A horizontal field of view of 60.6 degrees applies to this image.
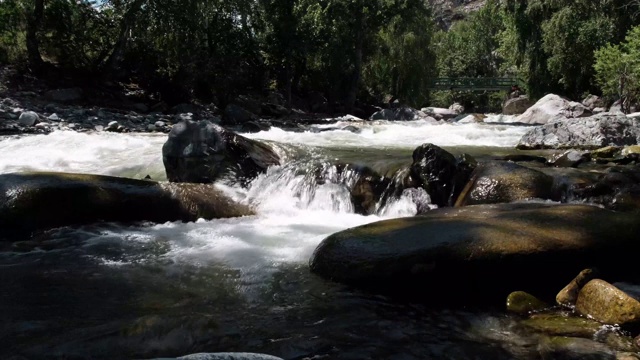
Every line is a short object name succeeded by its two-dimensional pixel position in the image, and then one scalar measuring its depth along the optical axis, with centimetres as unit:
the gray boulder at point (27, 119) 1595
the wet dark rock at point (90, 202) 602
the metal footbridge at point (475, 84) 4294
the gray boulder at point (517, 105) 3173
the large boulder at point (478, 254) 423
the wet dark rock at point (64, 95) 2040
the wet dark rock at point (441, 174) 730
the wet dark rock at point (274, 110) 2476
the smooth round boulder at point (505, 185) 666
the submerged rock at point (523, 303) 395
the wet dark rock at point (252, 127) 1778
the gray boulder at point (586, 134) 1219
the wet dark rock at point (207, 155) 835
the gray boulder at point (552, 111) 2181
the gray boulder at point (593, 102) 2520
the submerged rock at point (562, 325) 358
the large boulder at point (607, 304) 362
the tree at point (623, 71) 1975
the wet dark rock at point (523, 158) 955
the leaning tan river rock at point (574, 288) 399
